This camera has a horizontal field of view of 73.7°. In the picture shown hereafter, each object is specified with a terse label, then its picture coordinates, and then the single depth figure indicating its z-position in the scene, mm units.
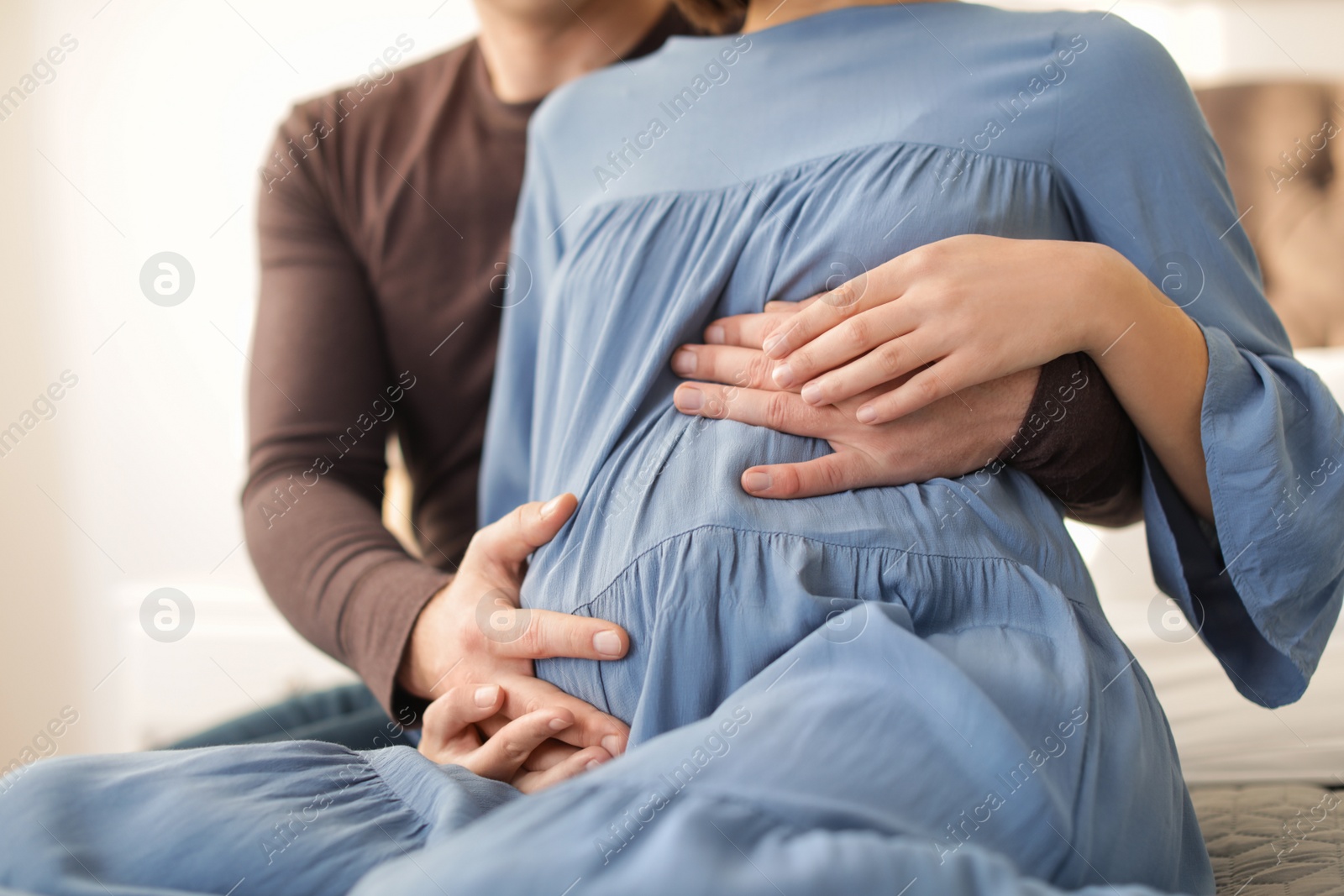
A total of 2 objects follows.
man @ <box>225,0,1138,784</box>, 863
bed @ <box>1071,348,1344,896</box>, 661
